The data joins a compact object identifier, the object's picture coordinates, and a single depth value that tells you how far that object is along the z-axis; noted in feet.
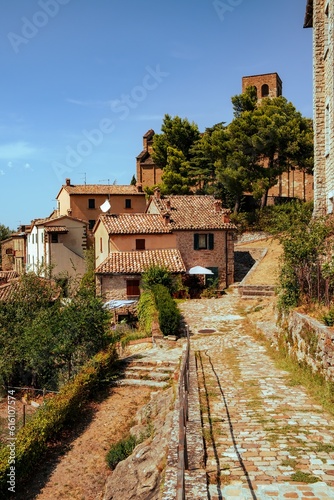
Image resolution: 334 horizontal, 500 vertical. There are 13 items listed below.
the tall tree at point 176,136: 166.20
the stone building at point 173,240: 96.12
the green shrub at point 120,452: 35.40
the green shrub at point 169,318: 61.16
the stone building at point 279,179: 173.37
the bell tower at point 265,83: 215.92
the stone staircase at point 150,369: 50.14
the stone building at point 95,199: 161.79
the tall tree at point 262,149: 134.72
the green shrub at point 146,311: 69.51
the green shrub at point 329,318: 35.04
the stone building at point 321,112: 55.31
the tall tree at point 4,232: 222.97
